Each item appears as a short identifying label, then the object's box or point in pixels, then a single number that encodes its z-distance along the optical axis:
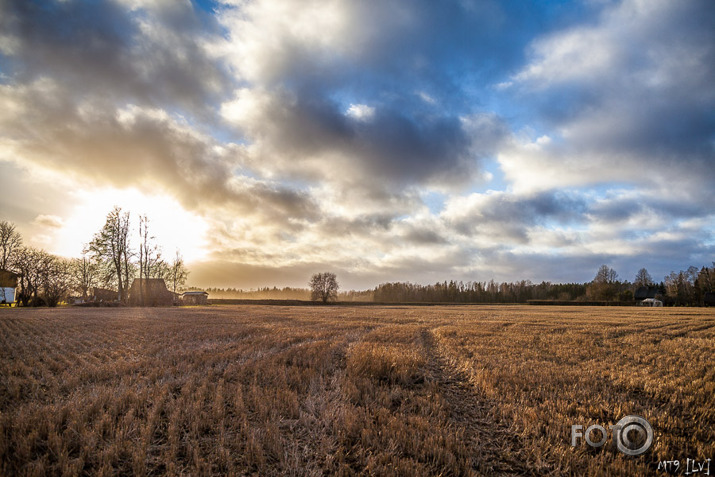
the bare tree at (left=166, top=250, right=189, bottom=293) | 81.44
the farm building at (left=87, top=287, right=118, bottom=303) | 66.54
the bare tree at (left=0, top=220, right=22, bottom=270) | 56.34
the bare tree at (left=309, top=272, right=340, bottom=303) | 92.50
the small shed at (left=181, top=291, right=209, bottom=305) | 73.38
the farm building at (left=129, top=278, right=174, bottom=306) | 56.50
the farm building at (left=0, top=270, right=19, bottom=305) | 55.06
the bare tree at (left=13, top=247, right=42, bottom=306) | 53.19
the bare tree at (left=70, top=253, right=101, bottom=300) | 67.16
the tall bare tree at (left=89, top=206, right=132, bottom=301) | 56.10
